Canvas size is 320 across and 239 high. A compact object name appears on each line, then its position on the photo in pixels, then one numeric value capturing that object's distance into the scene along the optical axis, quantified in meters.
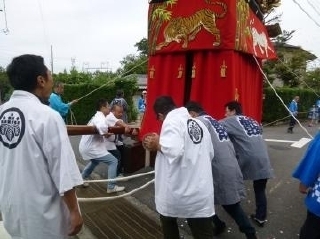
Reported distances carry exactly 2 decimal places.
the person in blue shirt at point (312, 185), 2.83
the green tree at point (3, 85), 37.14
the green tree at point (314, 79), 24.67
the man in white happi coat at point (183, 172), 2.92
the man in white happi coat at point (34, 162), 2.00
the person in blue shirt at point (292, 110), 13.66
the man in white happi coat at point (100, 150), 5.35
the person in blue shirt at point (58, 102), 6.84
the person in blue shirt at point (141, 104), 17.19
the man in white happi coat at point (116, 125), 5.56
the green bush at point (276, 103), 18.25
